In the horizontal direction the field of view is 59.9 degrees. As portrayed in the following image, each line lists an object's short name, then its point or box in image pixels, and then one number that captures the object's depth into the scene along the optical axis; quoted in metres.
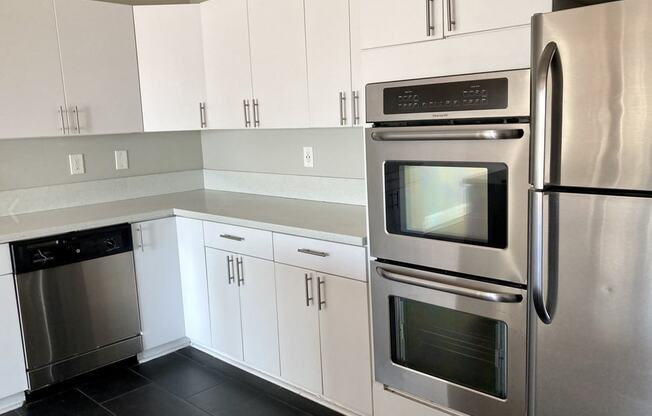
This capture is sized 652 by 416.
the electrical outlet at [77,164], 3.49
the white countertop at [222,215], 2.57
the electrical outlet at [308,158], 3.35
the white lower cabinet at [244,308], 2.84
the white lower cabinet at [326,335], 2.42
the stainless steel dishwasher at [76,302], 2.81
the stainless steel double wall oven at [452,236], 1.76
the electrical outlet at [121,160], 3.70
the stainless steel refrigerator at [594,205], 1.40
